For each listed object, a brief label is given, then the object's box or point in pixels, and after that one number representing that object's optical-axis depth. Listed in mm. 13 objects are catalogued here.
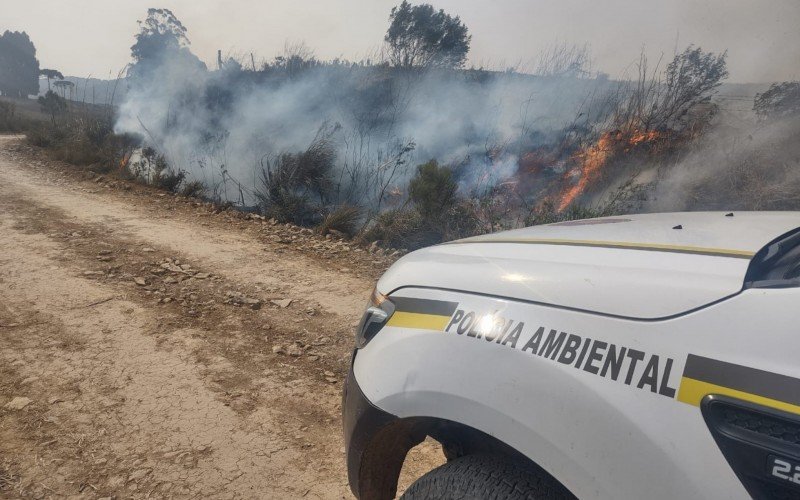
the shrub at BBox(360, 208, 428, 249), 6555
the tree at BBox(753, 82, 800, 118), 7805
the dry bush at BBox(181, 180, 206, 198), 8859
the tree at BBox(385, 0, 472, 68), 16109
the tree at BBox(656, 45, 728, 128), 8906
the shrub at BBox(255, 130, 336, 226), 7641
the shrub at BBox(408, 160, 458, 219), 7039
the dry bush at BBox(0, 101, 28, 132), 21156
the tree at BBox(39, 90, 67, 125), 19627
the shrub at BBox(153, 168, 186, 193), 9273
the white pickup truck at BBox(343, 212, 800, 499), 826
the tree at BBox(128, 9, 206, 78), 18281
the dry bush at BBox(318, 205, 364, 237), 6852
